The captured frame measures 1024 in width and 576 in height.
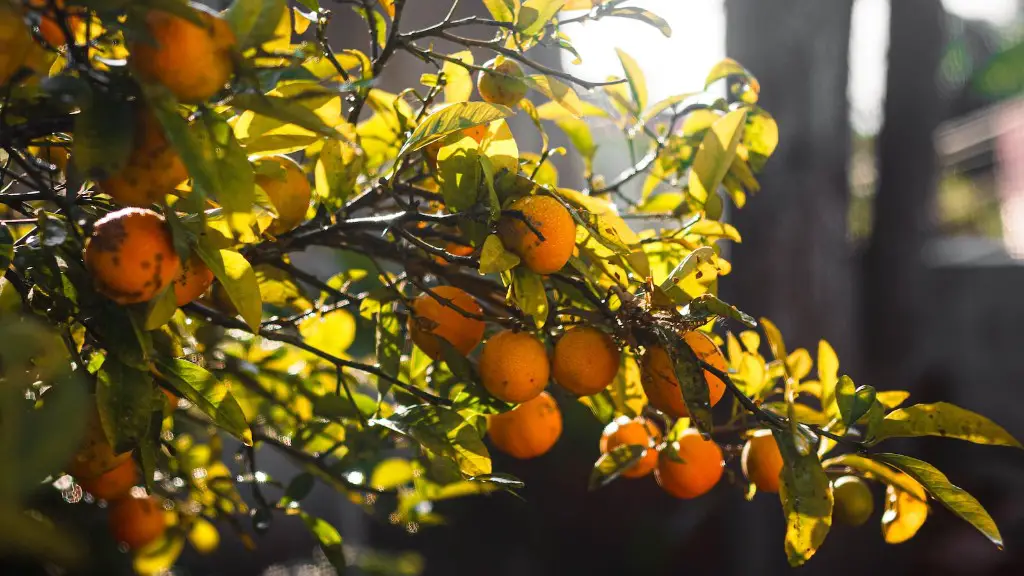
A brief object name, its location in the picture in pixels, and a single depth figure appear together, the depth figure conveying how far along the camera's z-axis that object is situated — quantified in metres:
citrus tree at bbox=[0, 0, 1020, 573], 1.63
